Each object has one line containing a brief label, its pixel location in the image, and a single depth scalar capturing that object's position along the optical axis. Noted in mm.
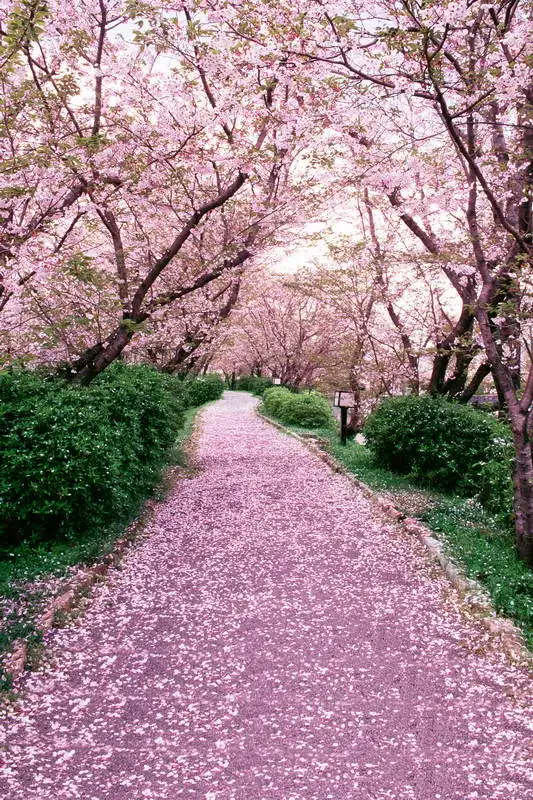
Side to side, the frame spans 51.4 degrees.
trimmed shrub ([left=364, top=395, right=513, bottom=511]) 7625
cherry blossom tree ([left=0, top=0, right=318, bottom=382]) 6266
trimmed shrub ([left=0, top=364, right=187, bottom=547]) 4727
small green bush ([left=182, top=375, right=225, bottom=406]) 25547
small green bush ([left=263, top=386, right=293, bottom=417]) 20062
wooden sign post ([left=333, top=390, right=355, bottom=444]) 11391
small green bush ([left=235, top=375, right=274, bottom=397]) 39219
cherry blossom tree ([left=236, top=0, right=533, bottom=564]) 4402
